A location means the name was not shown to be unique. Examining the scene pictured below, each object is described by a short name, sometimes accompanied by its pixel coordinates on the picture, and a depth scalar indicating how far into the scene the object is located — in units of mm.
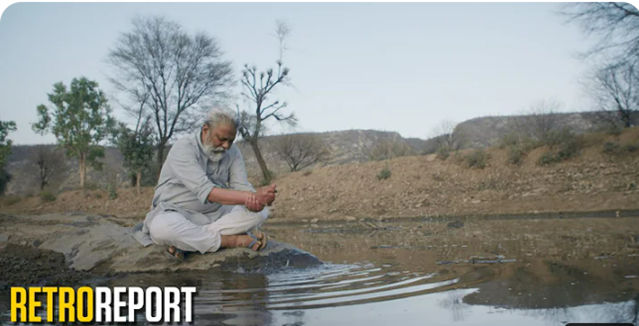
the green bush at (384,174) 18875
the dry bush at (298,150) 33375
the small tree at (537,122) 31697
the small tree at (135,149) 25830
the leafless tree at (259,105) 26844
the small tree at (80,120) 29562
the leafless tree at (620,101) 21575
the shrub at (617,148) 15422
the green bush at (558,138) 17031
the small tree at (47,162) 36634
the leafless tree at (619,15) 14734
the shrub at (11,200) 24766
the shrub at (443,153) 19219
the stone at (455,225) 9109
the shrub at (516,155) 17203
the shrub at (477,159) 17625
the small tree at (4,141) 25406
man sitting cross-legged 3975
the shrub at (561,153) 16375
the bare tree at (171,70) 27969
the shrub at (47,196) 24703
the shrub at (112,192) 24234
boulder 4152
